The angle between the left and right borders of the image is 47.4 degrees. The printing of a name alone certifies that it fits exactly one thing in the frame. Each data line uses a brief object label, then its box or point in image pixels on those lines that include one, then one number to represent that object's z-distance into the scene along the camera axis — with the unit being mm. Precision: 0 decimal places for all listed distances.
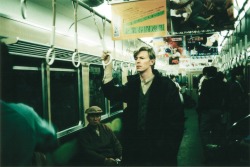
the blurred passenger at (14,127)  1377
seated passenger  4457
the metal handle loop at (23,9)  3071
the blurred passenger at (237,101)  6164
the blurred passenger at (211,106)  5902
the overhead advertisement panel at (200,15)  5301
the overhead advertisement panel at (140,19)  5051
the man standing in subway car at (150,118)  2586
